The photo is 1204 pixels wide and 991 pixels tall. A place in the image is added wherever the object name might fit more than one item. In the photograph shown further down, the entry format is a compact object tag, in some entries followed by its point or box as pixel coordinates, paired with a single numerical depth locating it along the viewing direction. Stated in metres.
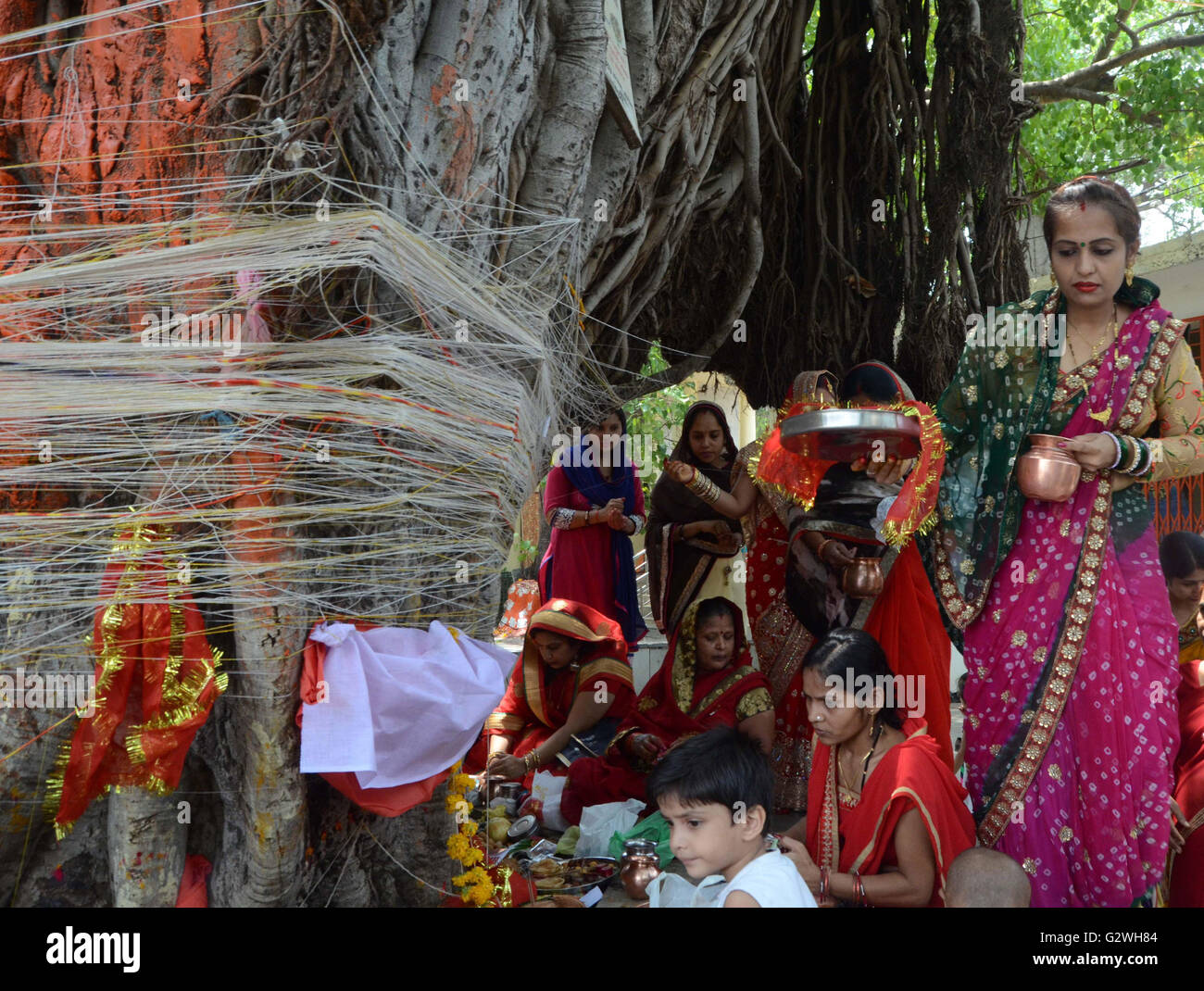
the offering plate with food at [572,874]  3.19
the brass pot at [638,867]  3.08
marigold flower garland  2.59
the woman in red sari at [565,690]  4.51
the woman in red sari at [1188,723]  2.74
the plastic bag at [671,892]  2.11
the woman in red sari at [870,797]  2.46
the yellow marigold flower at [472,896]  2.62
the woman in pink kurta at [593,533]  5.63
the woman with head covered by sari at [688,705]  4.09
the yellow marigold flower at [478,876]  2.63
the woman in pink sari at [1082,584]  2.44
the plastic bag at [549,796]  4.05
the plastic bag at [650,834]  3.51
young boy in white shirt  2.07
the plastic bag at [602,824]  3.60
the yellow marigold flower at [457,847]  2.58
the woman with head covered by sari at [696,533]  5.10
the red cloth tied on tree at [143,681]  2.01
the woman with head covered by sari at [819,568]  3.73
